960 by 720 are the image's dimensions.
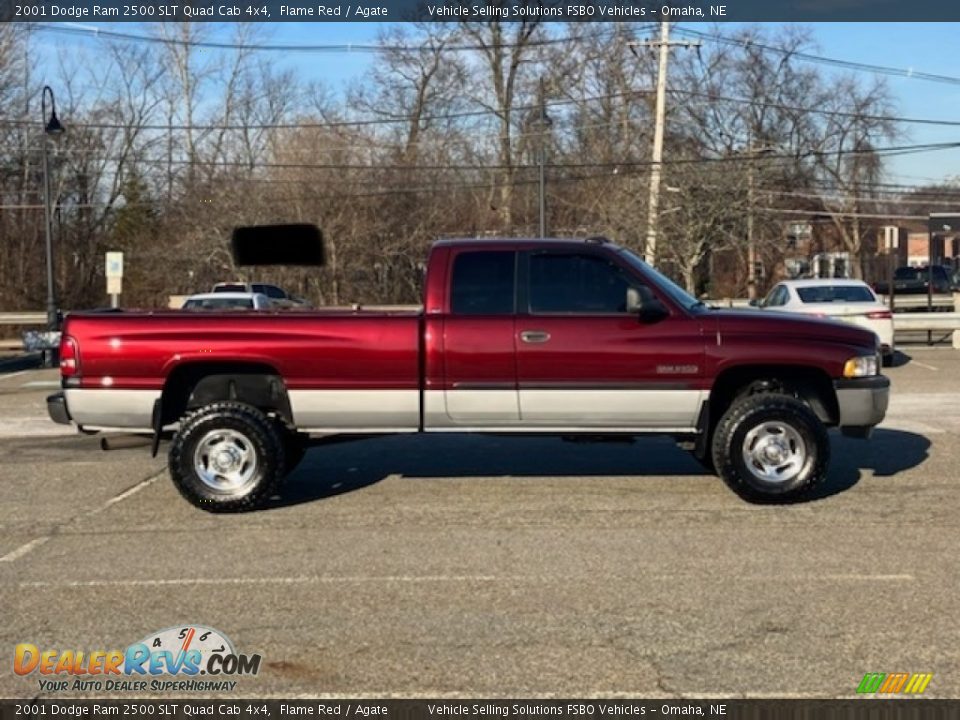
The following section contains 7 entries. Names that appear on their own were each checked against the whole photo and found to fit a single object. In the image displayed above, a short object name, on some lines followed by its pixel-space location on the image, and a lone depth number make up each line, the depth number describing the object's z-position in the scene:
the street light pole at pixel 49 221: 25.83
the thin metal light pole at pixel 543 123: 34.10
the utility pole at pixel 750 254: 36.44
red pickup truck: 7.70
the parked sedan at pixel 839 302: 17.73
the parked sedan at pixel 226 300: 18.50
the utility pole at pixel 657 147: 30.55
